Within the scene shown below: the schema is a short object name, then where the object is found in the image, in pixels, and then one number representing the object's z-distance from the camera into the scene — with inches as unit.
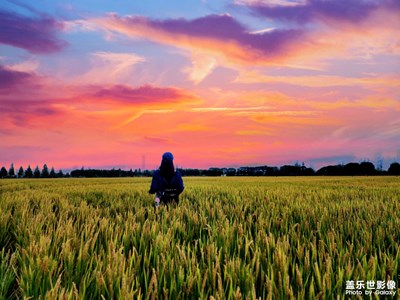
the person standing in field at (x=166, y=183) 285.9
